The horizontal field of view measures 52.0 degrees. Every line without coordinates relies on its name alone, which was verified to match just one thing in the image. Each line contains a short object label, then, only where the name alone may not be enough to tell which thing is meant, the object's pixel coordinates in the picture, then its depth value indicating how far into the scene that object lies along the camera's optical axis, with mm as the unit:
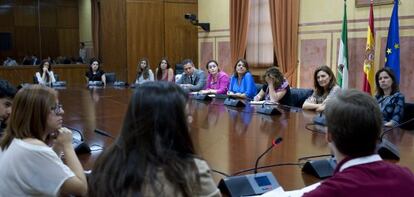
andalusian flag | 5332
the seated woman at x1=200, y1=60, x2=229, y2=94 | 5568
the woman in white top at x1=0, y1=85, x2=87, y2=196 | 1465
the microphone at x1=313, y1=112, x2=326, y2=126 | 2953
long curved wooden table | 1937
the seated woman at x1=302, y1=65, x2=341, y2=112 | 3799
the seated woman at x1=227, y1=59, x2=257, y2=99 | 5039
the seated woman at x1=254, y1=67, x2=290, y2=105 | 4441
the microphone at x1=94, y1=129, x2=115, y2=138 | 2654
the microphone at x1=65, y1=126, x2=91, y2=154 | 2234
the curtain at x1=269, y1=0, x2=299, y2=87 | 6355
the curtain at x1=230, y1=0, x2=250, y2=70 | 7324
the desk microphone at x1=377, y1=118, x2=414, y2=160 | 2018
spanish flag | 5020
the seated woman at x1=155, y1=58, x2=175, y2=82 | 6734
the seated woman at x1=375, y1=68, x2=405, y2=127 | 3131
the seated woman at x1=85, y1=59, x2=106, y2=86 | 7066
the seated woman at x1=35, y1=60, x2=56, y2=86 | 6918
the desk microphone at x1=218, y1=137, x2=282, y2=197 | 1555
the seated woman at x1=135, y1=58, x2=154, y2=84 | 6820
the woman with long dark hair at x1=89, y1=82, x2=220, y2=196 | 1040
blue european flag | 4746
